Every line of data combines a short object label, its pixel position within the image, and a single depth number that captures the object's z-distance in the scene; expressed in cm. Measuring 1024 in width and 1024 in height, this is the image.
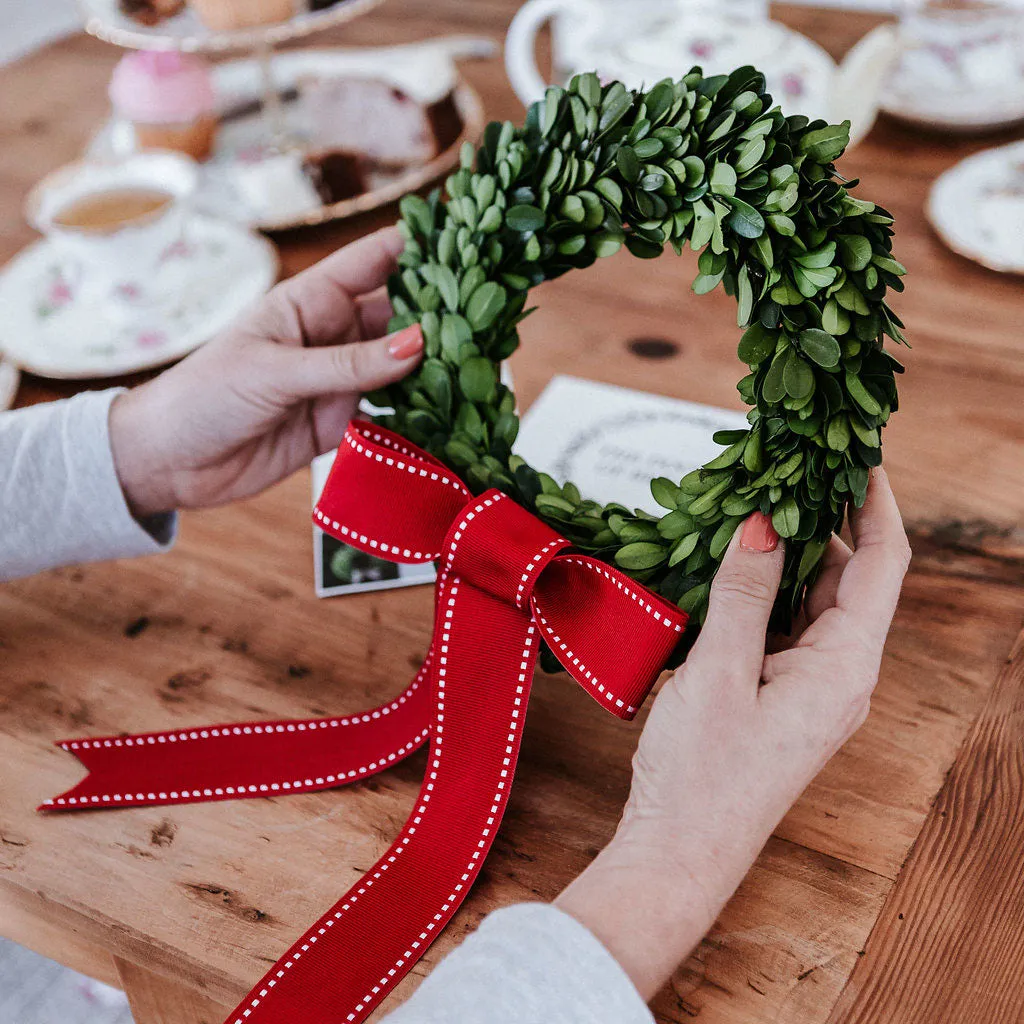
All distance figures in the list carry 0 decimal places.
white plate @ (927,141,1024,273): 108
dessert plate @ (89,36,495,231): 124
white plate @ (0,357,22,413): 103
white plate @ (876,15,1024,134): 123
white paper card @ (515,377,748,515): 88
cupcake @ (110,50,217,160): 133
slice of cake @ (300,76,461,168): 134
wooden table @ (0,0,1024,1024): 57
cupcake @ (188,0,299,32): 129
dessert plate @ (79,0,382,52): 124
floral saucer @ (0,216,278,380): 107
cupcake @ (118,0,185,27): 135
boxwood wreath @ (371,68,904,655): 57
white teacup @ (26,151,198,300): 110
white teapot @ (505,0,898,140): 111
